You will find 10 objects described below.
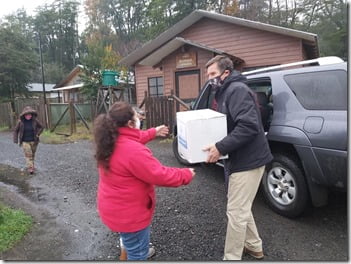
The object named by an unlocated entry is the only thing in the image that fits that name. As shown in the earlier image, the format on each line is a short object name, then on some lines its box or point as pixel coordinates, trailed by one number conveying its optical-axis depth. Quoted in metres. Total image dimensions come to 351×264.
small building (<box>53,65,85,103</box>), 32.97
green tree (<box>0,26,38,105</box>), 23.06
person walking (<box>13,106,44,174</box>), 6.88
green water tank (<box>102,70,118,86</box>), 13.27
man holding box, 2.50
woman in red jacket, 2.16
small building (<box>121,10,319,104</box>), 12.13
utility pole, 15.24
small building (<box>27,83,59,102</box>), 39.56
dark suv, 3.12
